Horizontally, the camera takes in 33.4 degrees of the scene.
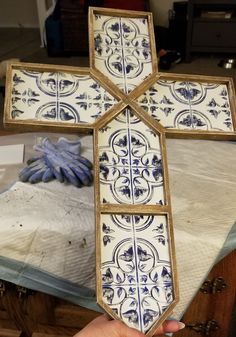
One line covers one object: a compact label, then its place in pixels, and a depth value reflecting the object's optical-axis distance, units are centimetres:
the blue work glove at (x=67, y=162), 89
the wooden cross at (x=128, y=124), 52
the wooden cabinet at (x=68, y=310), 84
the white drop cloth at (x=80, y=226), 77
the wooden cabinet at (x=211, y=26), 279
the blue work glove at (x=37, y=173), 89
